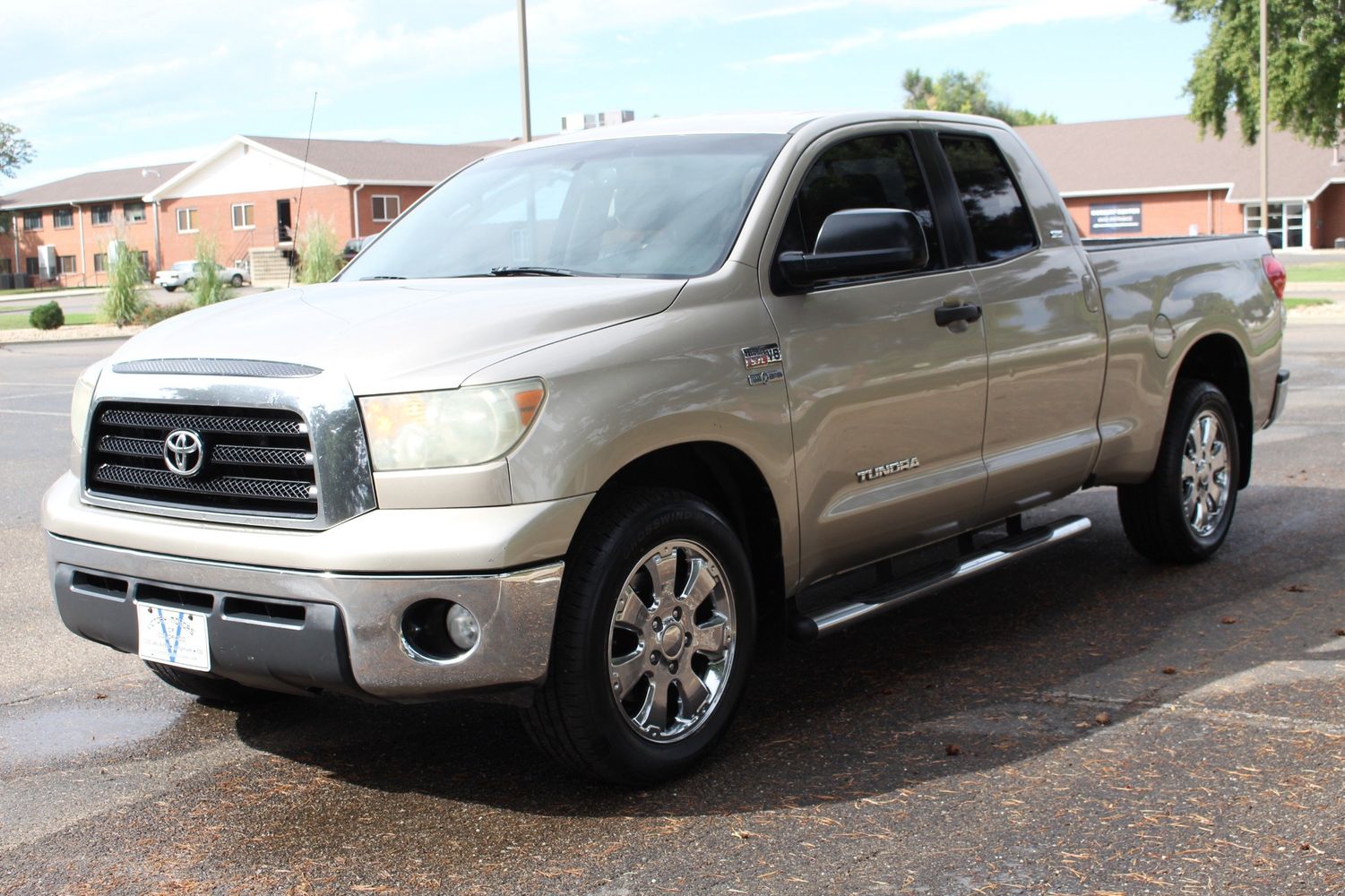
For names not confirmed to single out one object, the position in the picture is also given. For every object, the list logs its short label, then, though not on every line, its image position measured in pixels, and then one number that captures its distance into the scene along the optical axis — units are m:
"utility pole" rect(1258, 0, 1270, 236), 33.12
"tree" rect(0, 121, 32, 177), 91.19
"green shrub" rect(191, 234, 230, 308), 33.57
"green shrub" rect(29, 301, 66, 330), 35.19
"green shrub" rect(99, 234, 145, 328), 35.28
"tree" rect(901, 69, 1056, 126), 107.06
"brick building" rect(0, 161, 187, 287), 74.94
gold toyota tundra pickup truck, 3.86
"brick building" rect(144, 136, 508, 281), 59.66
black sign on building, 65.19
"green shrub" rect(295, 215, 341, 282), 34.62
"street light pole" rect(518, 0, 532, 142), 18.41
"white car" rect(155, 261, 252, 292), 50.67
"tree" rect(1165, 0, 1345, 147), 40.34
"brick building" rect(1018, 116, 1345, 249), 62.66
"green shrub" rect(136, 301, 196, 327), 34.40
